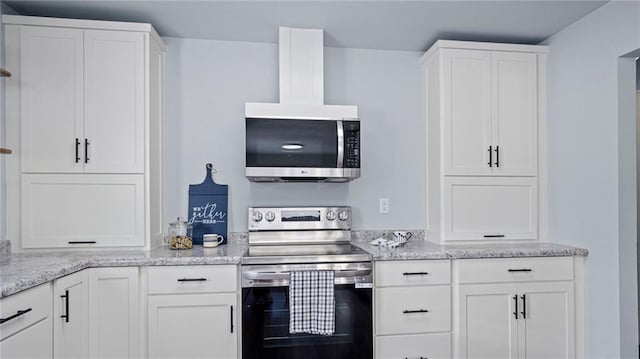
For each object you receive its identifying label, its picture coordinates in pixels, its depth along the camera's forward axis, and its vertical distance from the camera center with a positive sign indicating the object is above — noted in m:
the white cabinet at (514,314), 2.18 -0.79
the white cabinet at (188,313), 2.00 -0.71
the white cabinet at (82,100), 2.17 +0.48
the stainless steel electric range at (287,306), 2.00 -0.68
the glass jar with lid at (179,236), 2.32 -0.35
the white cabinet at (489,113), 2.51 +0.46
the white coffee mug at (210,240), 2.40 -0.38
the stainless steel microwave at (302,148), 2.28 +0.20
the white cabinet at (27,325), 1.34 -0.55
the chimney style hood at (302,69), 2.43 +0.73
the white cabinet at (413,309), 2.12 -0.73
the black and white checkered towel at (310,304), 1.99 -0.65
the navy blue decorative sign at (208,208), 2.56 -0.19
